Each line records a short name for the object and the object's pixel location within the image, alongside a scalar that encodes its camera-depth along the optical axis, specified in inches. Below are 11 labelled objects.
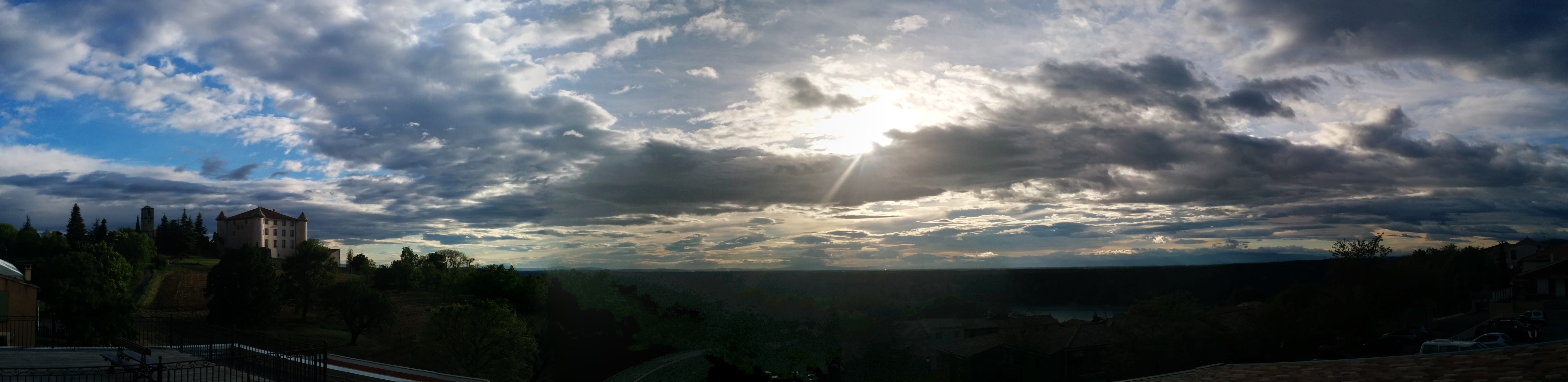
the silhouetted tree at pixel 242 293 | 2278.5
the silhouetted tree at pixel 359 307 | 2292.1
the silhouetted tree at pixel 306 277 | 2709.2
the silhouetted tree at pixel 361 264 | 4138.8
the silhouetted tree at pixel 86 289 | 1919.3
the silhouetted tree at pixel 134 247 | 3181.6
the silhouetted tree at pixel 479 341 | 1354.6
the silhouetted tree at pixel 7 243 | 3469.5
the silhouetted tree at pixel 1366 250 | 1851.6
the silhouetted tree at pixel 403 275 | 3590.1
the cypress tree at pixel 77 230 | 4136.3
